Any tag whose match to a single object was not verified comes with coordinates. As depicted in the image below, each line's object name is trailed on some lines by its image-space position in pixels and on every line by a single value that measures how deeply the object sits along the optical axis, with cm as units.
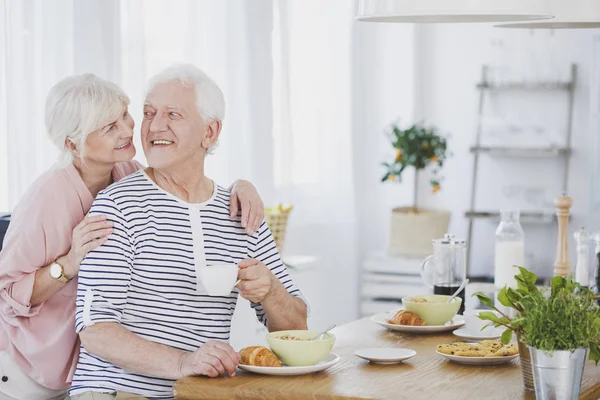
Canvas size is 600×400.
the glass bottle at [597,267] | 341
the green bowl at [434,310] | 271
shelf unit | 598
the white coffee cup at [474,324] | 264
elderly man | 233
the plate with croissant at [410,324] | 268
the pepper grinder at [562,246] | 350
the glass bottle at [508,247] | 346
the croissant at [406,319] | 270
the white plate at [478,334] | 258
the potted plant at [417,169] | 542
